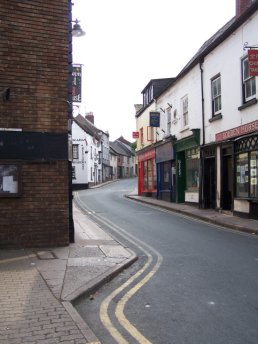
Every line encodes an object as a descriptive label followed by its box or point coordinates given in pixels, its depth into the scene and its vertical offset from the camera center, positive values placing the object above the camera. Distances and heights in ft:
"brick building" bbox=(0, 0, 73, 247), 33.78 +4.04
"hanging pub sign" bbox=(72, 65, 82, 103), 44.68 +8.83
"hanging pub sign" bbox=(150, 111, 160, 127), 98.89 +12.29
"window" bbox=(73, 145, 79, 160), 190.69 +10.61
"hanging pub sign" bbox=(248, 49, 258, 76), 49.07 +12.12
